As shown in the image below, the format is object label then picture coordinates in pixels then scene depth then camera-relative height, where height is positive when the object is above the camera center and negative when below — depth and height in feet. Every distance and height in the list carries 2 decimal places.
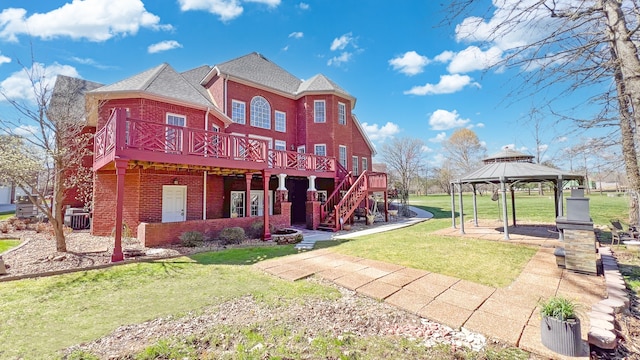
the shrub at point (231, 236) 32.24 -5.16
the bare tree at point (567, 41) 10.61 +6.94
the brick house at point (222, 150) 29.14 +5.78
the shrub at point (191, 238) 29.55 -4.97
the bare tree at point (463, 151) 139.02 +21.73
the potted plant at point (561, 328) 8.84 -4.90
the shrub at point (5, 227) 37.35 -4.16
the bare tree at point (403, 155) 128.88 +18.60
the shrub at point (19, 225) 40.10 -4.10
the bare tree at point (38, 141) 25.27 +6.19
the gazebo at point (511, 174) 28.17 +1.77
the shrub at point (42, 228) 37.92 -4.37
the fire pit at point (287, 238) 31.99 -5.59
